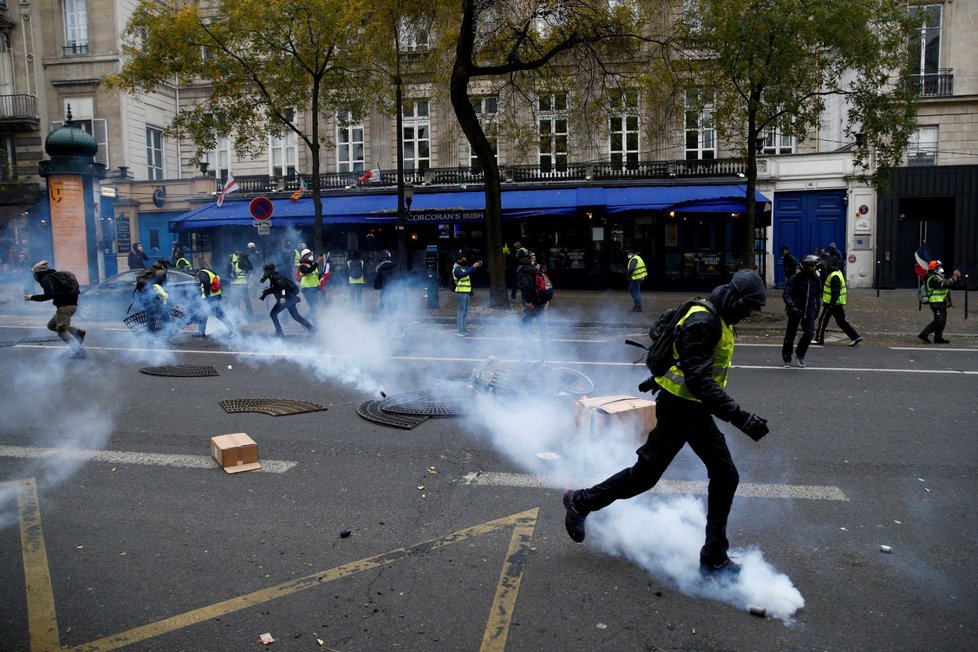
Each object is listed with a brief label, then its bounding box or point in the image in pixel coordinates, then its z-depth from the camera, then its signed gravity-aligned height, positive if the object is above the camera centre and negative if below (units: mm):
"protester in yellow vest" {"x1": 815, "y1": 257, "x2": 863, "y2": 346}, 12117 -819
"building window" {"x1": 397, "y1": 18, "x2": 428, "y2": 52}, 17109 +5332
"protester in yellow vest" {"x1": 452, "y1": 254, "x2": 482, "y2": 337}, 13969 -645
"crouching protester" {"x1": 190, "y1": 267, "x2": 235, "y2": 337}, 13258 -739
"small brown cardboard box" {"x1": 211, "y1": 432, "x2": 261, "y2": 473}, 5770 -1559
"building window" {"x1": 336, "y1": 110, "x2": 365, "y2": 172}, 27547 +4021
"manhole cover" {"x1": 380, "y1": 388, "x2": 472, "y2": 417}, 7505 -1576
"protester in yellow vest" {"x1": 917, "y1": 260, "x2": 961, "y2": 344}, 12359 -810
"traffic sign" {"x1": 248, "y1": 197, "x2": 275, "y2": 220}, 16062 +1103
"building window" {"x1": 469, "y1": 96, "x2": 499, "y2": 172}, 18094 +3755
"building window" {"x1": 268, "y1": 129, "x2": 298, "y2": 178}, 28344 +3954
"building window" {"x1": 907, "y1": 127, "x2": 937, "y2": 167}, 23688 +3232
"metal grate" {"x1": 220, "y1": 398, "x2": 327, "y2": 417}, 7718 -1604
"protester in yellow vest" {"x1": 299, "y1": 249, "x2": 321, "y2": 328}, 14336 -457
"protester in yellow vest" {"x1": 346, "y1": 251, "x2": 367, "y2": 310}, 17516 -546
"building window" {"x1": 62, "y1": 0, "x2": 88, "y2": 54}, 29766 +9585
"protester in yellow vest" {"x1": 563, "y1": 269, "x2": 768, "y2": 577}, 3764 -812
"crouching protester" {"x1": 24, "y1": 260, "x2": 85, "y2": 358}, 10812 -540
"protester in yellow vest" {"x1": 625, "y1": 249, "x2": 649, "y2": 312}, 17031 -522
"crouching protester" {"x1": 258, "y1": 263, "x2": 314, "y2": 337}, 12625 -601
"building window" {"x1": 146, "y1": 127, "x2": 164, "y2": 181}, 31078 +4572
